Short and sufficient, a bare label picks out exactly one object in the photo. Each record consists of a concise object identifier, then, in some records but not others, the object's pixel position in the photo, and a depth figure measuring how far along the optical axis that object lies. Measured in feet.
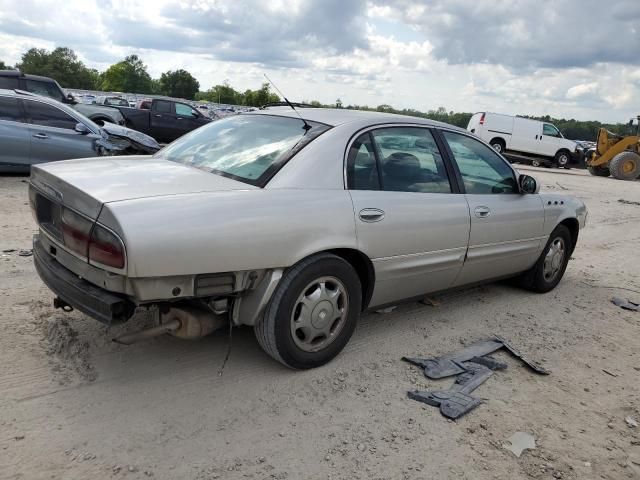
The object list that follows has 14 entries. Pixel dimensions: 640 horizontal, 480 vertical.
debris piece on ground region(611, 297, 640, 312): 17.48
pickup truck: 59.11
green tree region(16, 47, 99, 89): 303.48
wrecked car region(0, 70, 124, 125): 44.27
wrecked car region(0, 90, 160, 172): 28.89
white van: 75.36
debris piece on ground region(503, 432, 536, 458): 9.34
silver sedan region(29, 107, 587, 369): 8.87
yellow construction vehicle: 68.59
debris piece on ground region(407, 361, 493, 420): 10.27
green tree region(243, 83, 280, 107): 185.98
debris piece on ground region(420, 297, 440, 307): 15.88
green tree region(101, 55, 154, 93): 379.14
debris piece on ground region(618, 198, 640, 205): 44.26
